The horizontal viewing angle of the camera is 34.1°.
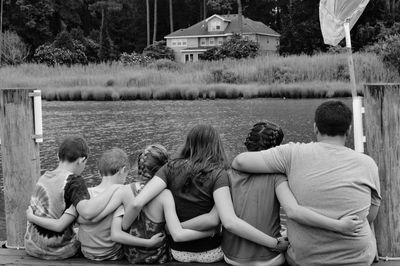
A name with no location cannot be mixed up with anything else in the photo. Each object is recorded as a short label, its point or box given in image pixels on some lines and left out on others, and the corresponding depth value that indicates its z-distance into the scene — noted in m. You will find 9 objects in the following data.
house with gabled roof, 54.25
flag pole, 3.85
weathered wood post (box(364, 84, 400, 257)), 3.77
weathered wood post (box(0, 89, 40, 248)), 4.25
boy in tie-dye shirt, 3.67
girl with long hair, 3.45
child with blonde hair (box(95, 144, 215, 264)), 3.55
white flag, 4.73
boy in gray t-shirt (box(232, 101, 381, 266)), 3.24
